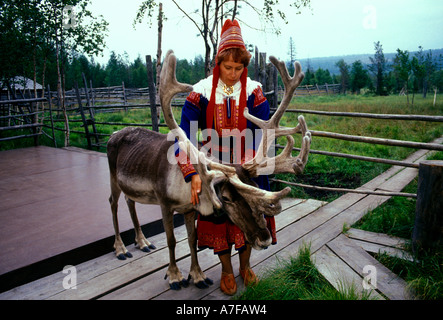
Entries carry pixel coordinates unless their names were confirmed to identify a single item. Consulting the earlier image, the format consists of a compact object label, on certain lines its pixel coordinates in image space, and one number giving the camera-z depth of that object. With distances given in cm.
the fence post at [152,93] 445
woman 221
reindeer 183
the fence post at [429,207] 246
